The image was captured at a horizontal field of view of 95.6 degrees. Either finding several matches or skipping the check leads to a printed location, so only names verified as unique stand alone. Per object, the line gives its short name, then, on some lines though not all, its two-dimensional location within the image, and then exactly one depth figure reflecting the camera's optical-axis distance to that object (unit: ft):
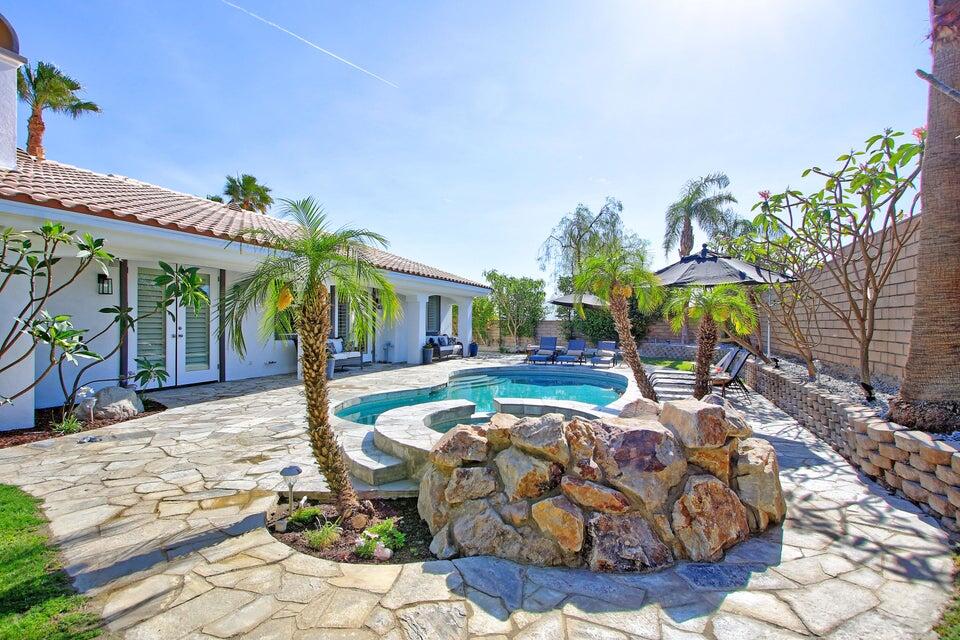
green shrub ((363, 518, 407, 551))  13.43
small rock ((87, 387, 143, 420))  27.07
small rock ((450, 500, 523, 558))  12.75
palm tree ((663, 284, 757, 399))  30.22
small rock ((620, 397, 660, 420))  18.61
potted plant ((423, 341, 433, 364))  62.44
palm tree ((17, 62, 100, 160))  43.93
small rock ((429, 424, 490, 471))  14.47
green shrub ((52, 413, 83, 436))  24.22
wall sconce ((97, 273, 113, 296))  33.53
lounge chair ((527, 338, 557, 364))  63.80
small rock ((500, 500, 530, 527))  13.10
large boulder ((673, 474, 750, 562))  12.30
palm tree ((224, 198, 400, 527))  13.93
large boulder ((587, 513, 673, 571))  11.89
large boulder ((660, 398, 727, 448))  13.52
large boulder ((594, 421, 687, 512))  12.98
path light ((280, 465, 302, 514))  13.61
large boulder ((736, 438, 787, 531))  13.55
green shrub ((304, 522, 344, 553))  12.82
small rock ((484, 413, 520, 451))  14.57
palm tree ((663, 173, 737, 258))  92.99
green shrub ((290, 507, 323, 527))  14.42
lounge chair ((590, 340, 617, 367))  62.64
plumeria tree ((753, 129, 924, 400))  22.03
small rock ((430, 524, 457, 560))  12.88
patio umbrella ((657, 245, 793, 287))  30.68
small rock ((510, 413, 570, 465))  13.53
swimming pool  36.01
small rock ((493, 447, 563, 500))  13.39
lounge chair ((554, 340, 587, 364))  62.40
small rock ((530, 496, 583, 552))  12.39
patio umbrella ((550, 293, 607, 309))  54.90
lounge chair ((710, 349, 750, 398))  33.45
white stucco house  24.57
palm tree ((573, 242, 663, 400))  31.73
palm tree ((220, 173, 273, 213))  81.51
